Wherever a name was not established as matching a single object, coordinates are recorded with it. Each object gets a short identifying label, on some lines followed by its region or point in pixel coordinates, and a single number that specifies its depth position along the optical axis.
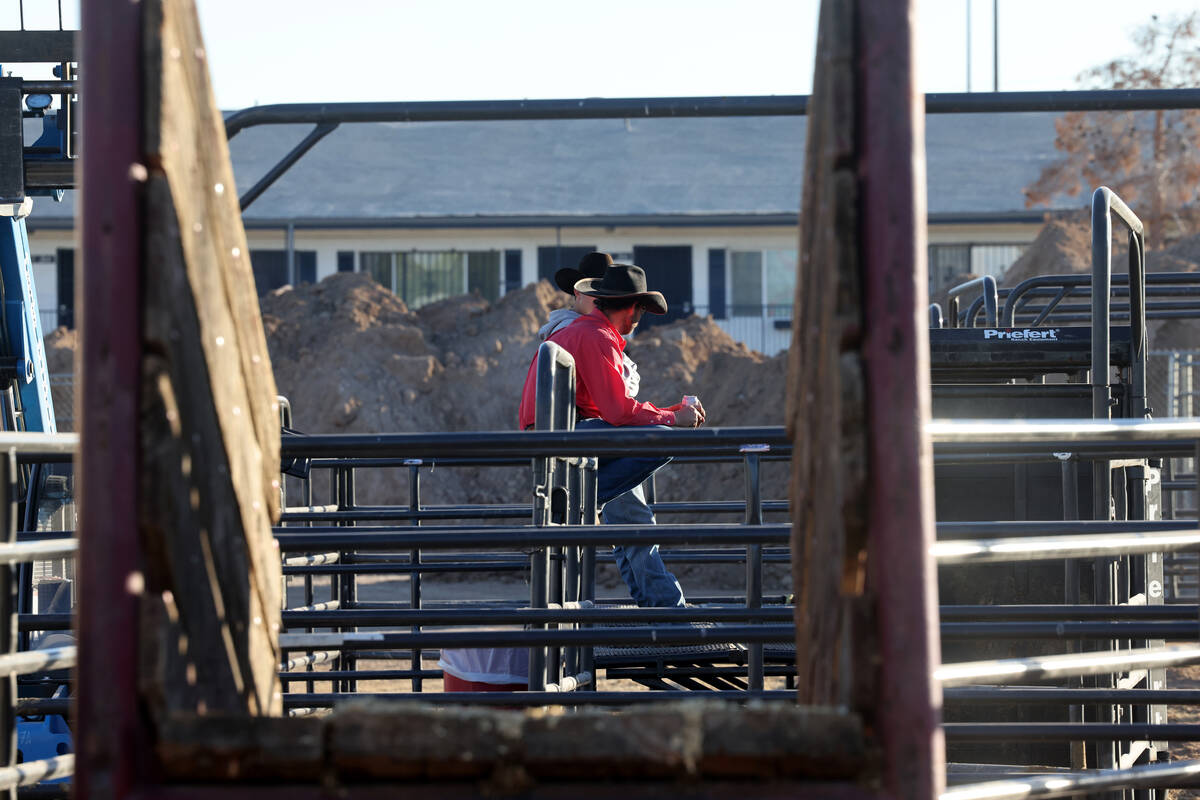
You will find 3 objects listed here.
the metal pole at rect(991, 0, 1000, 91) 112.15
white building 56.56
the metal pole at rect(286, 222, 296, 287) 55.25
